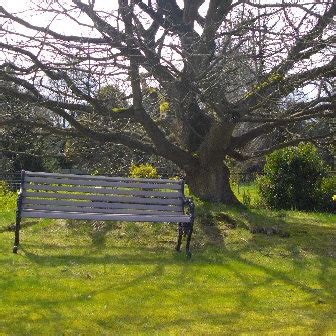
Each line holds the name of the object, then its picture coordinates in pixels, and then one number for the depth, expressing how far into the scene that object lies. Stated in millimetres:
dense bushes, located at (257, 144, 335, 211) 15039
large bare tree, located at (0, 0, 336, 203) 7711
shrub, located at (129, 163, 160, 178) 11484
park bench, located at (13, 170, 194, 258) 7016
